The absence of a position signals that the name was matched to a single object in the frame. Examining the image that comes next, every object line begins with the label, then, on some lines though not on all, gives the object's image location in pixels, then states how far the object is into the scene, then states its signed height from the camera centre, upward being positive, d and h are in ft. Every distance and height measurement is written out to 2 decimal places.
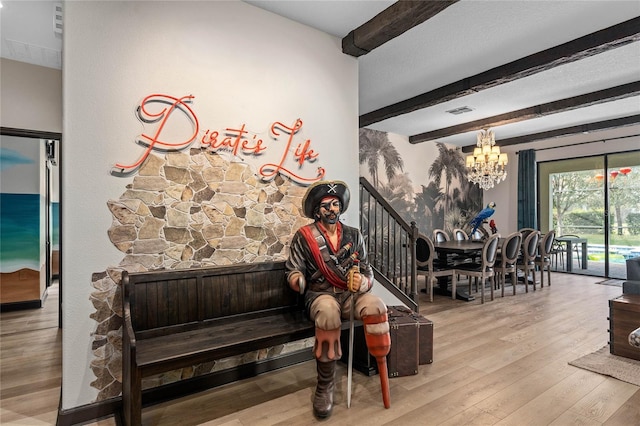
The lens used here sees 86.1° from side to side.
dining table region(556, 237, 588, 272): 23.81 -2.48
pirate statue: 7.14 -1.54
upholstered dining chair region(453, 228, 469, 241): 21.59 -1.44
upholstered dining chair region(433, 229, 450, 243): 20.22 -1.41
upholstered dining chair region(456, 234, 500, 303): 15.78 -2.43
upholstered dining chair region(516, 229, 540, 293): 18.40 -2.26
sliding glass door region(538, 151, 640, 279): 21.75 +0.10
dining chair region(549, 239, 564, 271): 24.61 -2.82
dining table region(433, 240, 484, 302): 16.53 -2.02
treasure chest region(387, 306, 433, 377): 8.69 -3.42
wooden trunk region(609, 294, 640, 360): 9.70 -3.22
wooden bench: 6.19 -2.43
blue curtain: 25.50 +1.57
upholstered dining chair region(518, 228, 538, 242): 21.39 -1.26
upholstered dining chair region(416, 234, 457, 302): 16.12 -2.56
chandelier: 17.89 +2.74
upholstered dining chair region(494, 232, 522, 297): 17.02 -2.21
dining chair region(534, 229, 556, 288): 19.57 -2.34
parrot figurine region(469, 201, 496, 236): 20.56 -0.28
